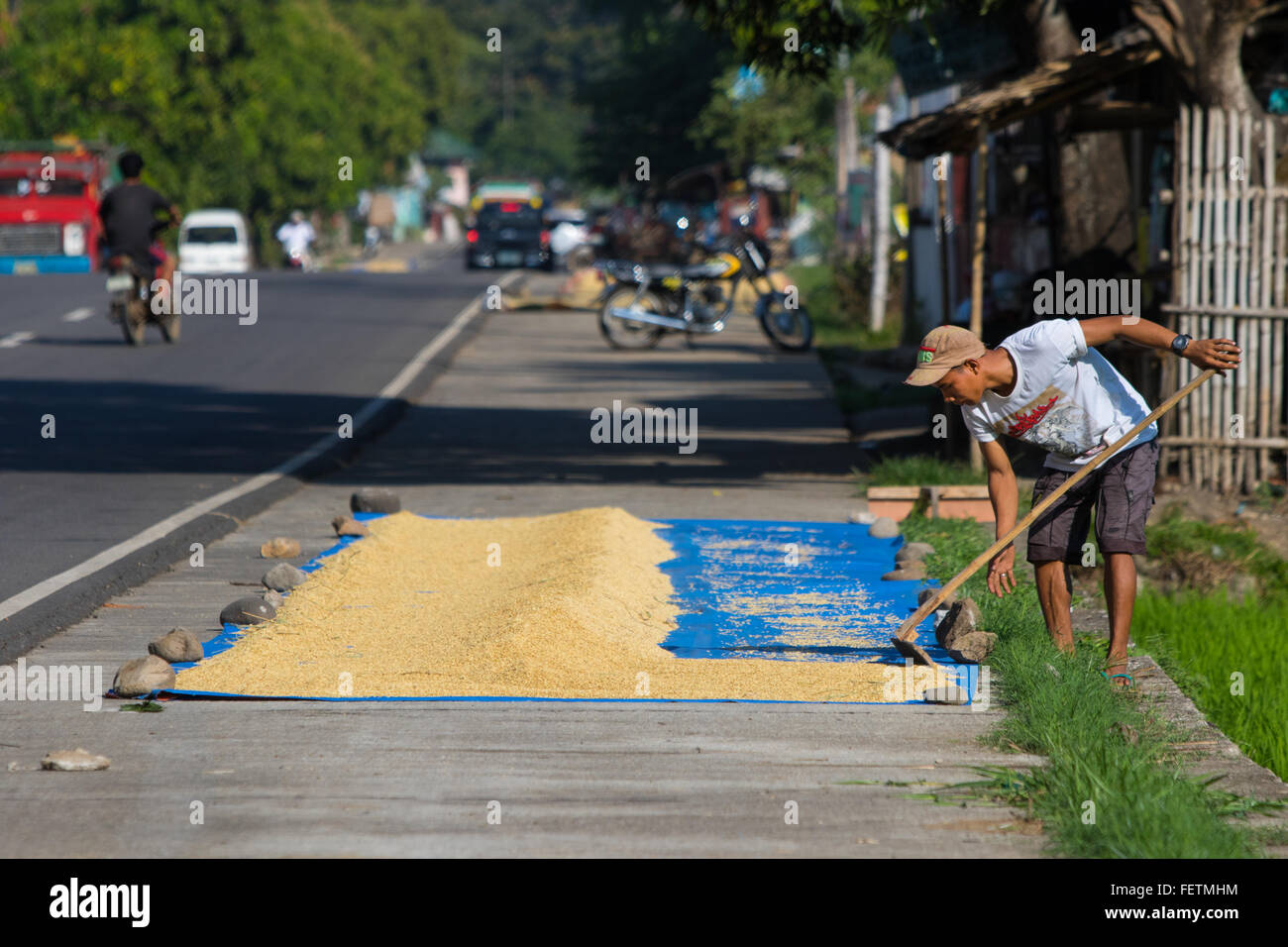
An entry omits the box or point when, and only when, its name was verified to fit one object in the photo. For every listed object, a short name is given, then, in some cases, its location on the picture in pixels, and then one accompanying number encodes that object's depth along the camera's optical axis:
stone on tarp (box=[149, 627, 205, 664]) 13.66
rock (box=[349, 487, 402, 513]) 21.57
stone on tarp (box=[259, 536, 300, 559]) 18.70
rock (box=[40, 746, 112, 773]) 10.80
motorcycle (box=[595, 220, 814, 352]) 45.96
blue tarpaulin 14.44
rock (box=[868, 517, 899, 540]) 20.25
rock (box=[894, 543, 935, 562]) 18.32
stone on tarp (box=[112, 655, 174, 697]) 12.56
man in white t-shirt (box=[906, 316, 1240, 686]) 12.81
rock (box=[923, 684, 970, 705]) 12.50
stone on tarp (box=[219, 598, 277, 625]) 14.94
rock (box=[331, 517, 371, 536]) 19.77
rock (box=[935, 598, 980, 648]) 13.86
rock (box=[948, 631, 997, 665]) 13.71
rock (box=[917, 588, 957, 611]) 15.60
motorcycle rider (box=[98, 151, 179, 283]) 41.28
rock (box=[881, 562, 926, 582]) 17.53
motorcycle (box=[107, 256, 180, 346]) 42.24
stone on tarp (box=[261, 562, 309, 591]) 16.56
